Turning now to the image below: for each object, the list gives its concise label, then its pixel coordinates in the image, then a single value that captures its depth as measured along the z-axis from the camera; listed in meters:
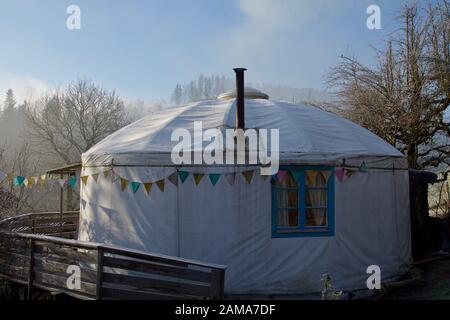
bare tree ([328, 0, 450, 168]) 11.71
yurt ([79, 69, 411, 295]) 6.15
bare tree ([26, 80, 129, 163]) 20.83
